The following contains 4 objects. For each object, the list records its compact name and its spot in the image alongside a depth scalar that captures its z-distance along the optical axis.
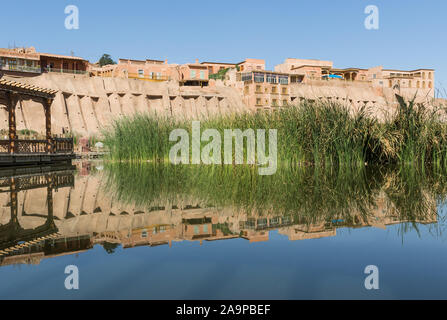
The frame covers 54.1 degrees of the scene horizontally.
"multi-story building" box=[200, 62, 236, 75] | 60.53
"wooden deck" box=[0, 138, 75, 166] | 15.73
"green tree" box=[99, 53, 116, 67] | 71.13
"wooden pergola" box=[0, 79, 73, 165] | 15.86
